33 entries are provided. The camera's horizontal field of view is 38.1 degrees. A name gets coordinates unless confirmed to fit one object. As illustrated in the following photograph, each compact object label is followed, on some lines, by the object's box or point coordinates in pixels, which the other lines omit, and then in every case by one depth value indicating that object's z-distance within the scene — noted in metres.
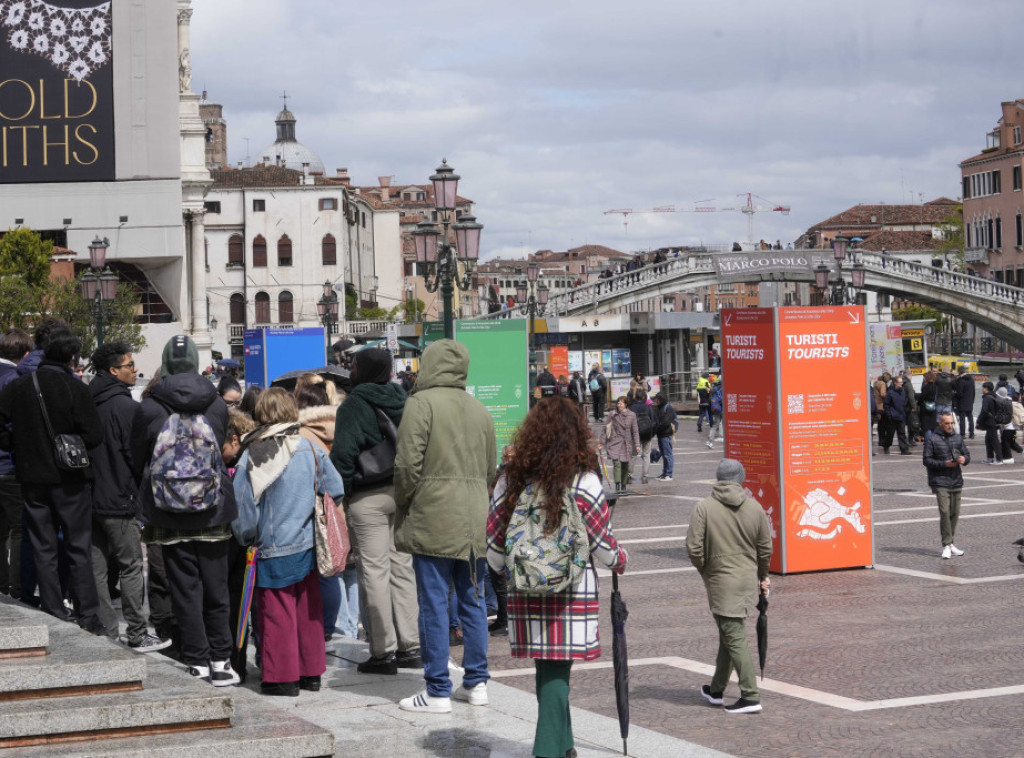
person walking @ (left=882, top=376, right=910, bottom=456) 29.11
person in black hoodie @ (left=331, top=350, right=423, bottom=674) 8.39
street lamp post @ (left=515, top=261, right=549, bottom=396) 36.15
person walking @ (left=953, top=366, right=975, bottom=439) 29.88
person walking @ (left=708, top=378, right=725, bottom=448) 32.34
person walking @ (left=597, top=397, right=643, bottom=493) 22.02
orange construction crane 196.62
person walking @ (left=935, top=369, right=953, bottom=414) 27.23
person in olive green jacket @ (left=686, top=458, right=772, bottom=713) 8.33
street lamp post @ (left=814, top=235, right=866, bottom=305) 46.56
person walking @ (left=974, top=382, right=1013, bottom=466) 25.97
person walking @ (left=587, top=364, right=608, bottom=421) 43.81
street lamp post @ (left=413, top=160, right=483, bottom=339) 22.86
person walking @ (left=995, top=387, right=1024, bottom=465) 25.97
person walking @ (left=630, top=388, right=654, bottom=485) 23.67
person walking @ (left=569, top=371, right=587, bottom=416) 39.84
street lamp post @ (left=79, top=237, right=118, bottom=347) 31.08
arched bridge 70.56
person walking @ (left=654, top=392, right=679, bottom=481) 24.30
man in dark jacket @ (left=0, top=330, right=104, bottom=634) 8.66
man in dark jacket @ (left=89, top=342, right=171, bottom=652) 8.94
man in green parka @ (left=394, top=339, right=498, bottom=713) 7.48
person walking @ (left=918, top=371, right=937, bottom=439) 27.33
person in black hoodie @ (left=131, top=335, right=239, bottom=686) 7.80
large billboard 53.69
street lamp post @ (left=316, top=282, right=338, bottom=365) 44.19
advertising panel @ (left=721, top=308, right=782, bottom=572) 13.59
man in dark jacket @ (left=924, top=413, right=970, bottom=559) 14.30
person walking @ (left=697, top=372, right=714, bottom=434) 35.51
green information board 16.59
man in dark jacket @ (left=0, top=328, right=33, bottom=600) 9.60
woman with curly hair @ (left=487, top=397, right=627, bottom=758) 6.26
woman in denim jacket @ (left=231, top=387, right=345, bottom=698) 7.73
